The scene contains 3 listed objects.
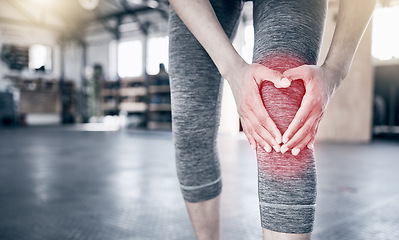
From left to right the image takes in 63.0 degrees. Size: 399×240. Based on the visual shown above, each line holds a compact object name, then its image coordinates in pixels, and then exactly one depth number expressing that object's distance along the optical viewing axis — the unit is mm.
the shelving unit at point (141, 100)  7738
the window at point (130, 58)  10156
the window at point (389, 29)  6207
